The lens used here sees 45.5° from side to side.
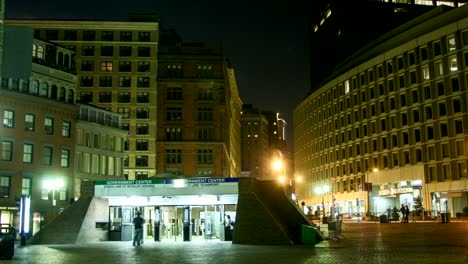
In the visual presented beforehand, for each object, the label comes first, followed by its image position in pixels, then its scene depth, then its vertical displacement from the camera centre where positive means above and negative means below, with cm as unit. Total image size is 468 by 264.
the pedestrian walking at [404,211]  5635 -31
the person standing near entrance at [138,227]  2986 -84
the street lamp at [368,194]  8875 +230
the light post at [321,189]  10266 +395
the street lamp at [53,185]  5717 +286
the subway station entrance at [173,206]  3431 +37
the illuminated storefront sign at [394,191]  8325 +268
